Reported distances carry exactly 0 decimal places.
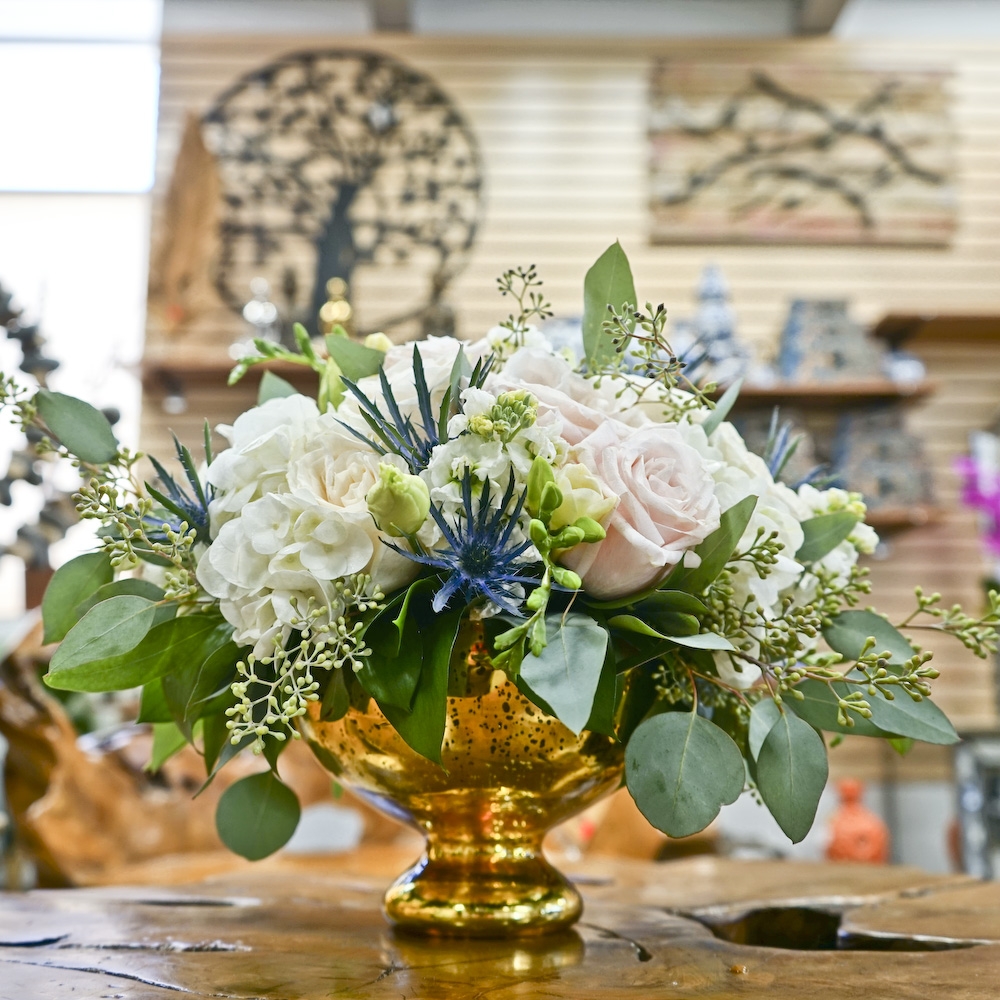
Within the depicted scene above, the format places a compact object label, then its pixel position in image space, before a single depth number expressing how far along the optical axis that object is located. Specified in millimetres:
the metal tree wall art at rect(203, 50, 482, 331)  3336
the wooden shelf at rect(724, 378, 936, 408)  3063
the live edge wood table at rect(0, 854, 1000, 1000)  653
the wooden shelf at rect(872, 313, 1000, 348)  3146
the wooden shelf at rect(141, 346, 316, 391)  3064
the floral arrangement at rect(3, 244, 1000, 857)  633
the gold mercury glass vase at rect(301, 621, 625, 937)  705
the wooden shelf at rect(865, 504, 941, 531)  2982
